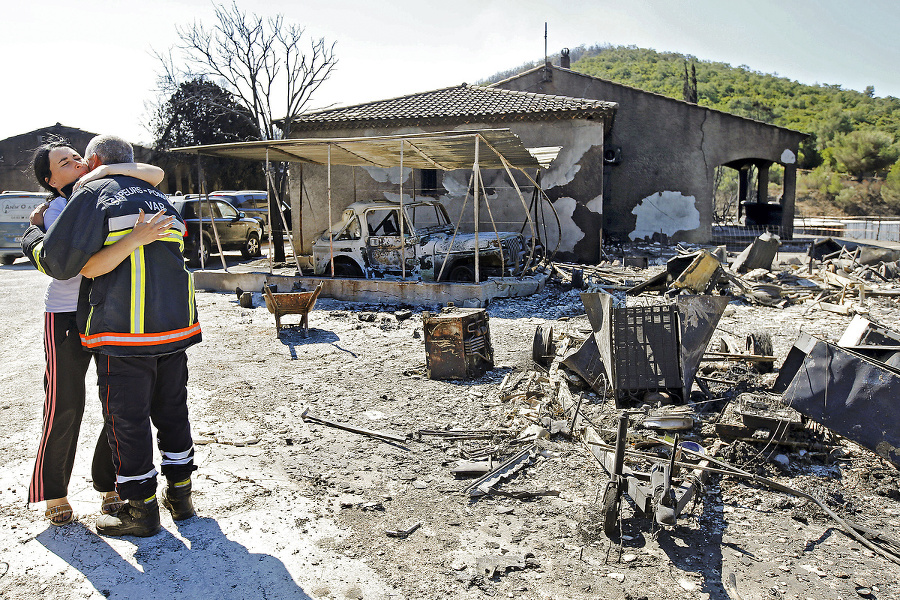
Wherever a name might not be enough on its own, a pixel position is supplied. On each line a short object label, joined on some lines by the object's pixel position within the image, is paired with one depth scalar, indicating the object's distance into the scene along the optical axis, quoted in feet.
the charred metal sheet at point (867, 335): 17.04
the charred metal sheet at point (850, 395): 12.35
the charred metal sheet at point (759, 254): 42.01
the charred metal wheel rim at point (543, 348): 21.18
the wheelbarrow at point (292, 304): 26.66
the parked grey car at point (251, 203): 59.97
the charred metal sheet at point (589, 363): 17.89
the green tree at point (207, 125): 95.40
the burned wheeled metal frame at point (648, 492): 10.46
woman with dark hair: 10.25
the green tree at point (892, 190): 105.50
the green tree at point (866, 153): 118.62
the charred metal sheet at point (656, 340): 16.72
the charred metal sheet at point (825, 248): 48.20
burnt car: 35.58
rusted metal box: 19.93
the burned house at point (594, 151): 51.49
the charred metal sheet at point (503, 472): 12.63
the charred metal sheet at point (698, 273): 31.73
